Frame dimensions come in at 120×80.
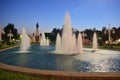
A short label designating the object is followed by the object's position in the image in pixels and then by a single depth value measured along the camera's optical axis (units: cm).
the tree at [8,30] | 3775
